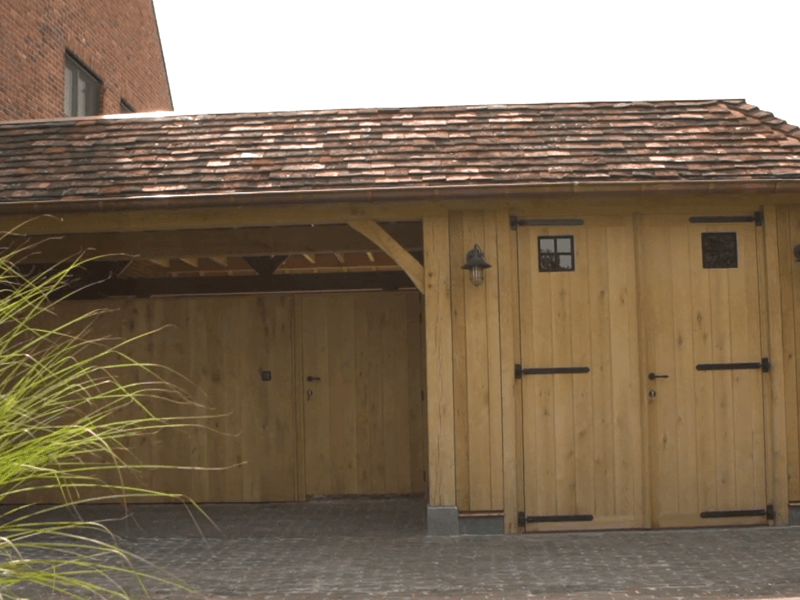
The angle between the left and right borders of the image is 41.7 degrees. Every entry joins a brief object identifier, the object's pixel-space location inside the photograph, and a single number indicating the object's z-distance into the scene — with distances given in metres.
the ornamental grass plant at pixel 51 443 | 2.25
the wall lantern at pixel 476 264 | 8.34
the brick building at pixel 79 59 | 14.55
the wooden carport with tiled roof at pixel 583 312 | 8.45
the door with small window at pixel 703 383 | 8.50
